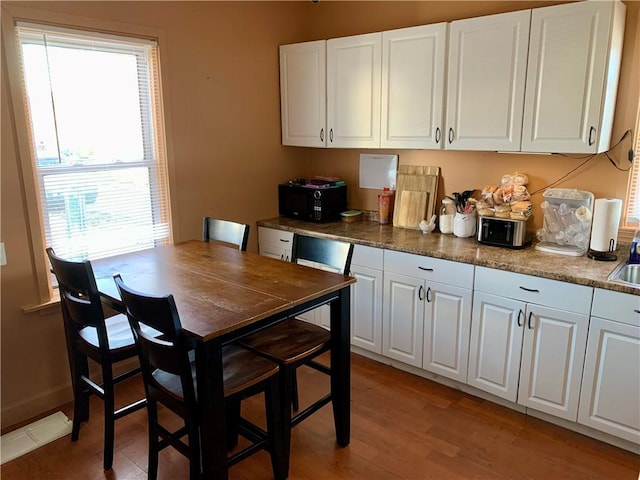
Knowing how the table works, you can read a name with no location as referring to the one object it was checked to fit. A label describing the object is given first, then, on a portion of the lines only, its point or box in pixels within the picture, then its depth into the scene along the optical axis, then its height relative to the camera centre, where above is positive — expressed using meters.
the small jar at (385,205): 3.43 -0.42
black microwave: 3.51 -0.40
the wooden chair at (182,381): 1.67 -0.91
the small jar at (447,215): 3.09 -0.45
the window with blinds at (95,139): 2.50 +0.06
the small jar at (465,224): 2.97 -0.49
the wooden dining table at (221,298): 1.72 -0.62
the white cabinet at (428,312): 2.68 -0.98
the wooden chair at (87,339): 2.06 -0.90
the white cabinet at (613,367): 2.13 -1.03
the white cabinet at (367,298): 3.02 -0.98
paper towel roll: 2.38 -0.40
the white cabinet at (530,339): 2.30 -0.99
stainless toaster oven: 2.66 -0.49
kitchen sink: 2.36 -0.64
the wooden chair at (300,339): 2.07 -0.89
